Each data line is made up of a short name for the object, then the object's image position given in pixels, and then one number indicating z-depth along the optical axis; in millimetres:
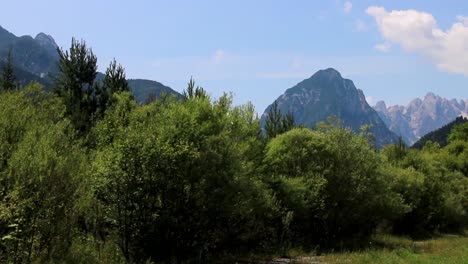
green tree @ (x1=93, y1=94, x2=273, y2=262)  16156
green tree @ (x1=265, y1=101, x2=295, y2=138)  43375
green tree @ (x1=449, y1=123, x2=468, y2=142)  94750
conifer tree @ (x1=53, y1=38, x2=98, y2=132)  33281
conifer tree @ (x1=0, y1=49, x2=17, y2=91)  43528
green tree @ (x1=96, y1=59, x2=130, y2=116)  35531
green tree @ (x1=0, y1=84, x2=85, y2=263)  10852
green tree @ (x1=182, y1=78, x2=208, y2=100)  26248
